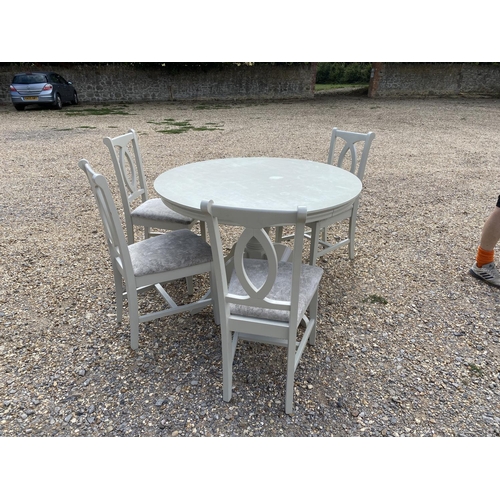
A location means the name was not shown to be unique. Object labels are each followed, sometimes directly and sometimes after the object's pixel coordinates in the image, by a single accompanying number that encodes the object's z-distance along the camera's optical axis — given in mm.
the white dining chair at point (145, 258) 1728
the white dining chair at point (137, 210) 2467
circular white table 1773
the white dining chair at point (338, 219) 2400
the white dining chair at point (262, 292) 1231
